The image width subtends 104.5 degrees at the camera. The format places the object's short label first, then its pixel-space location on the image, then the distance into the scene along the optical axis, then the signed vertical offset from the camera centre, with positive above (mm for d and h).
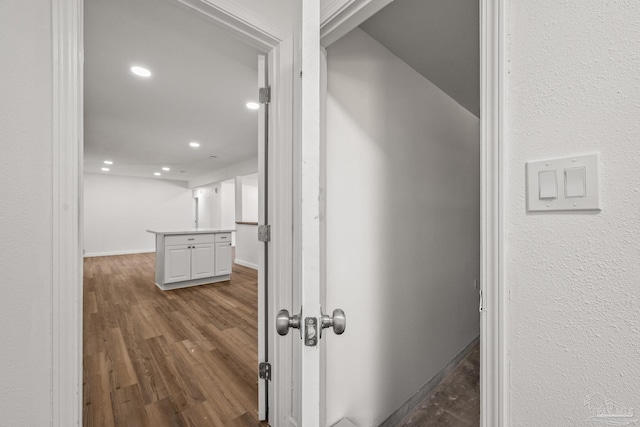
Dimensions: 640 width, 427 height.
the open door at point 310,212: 491 +4
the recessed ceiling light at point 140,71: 2121 +1255
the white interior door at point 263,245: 1376 -172
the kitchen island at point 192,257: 3900 -723
